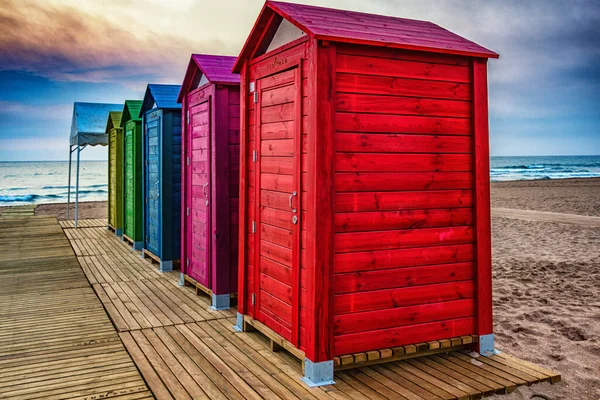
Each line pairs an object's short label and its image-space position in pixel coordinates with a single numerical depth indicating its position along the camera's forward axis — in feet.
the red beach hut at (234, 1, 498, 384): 10.87
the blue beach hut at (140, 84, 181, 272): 23.17
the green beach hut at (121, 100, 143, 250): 28.66
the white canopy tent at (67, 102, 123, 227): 36.76
